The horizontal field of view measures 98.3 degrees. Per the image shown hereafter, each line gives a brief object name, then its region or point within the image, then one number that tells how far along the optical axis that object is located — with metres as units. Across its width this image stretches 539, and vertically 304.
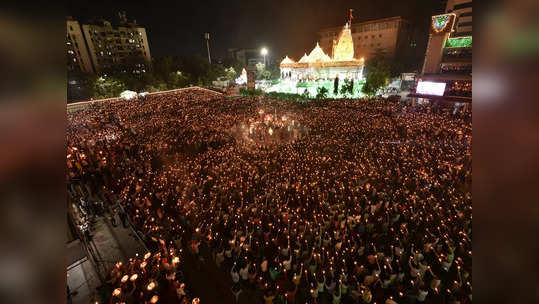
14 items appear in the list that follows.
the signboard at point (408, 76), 39.62
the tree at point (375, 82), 37.09
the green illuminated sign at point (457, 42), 29.56
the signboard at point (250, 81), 45.31
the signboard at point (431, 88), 26.52
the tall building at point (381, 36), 60.28
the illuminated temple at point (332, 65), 45.31
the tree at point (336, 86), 37.56
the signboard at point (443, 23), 29.38
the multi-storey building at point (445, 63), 27.19
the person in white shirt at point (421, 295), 6.53
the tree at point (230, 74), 62.42
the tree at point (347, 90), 37.38
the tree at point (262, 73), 64.94
